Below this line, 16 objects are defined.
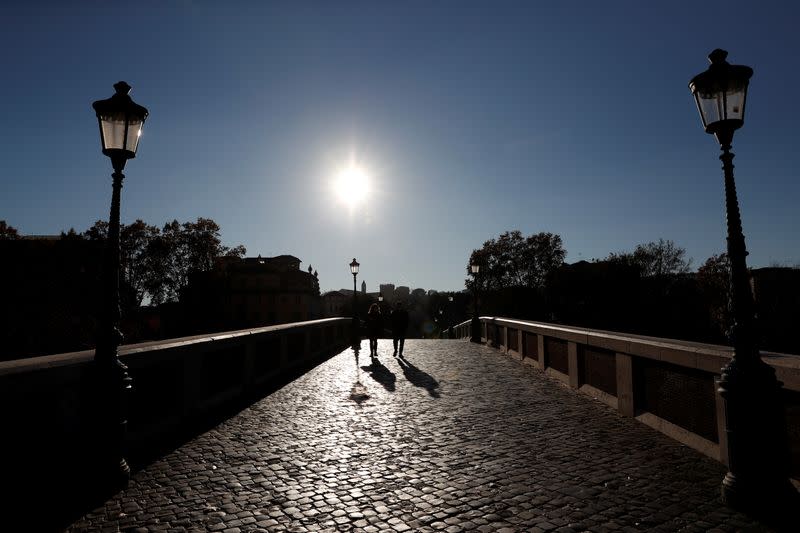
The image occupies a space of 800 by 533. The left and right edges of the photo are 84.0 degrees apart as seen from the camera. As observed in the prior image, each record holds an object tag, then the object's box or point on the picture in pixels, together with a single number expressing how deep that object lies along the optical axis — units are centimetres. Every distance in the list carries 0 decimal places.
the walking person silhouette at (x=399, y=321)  1669
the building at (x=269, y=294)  7181
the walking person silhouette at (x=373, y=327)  1611
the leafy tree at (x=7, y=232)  4003
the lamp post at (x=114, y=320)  449
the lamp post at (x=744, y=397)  374
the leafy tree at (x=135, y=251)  4441
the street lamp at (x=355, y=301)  1919
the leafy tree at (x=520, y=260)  5244
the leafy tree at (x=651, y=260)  5462
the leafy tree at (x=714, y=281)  4341
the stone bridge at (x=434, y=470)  361
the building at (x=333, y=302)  11732
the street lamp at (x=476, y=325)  2357
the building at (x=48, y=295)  3169
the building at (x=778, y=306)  3366
